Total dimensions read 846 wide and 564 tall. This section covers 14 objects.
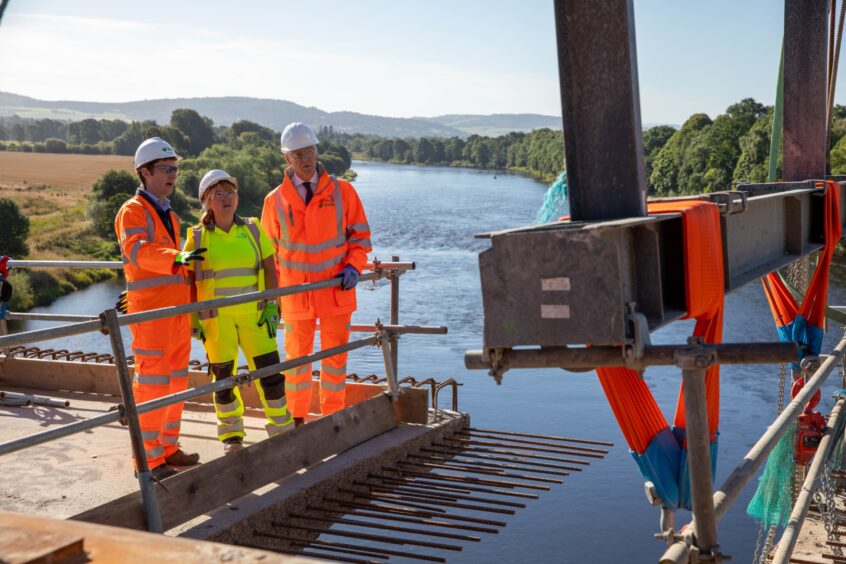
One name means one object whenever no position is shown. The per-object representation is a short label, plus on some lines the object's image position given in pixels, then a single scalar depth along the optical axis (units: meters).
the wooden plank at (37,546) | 1.74
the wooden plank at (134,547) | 1.67
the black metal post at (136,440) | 4.58
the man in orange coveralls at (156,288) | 5.64
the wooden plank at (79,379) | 7.58
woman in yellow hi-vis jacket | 6.06
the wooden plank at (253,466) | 4.75
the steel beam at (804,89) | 7.50
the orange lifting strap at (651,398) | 4.04
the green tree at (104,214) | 56.88
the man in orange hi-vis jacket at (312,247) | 6.64
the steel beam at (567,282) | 3.17
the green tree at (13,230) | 50.34
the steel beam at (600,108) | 3.74
